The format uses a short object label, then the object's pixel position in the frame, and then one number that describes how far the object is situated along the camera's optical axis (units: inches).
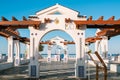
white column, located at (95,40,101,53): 748.1
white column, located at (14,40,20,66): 721.6
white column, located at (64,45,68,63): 1009.3
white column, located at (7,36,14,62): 648.3
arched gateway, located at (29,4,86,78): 410.8
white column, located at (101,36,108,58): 624.4
